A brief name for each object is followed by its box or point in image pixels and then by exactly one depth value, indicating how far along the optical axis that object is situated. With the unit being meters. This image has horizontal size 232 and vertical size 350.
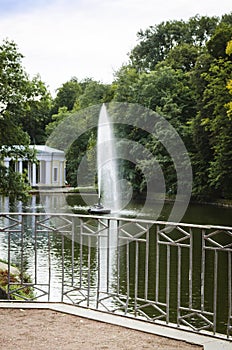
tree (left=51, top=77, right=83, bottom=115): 66.25
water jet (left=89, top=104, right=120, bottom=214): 40.31
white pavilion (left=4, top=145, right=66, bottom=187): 55.47
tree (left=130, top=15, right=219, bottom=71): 51.06
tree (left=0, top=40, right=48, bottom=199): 14.29
